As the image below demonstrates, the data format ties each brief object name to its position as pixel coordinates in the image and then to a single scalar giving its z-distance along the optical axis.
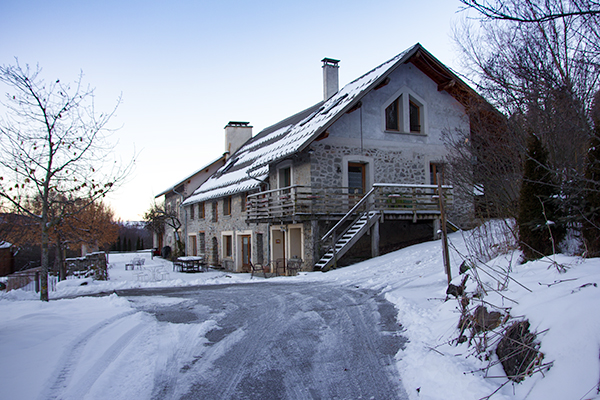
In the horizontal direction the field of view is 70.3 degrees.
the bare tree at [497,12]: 3.91
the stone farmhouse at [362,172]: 15.19
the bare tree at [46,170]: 8.74
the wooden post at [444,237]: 6.86
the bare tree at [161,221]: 31.93
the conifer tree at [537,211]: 5.84
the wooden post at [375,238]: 15.06
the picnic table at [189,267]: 21.94
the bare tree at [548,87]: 6.86
